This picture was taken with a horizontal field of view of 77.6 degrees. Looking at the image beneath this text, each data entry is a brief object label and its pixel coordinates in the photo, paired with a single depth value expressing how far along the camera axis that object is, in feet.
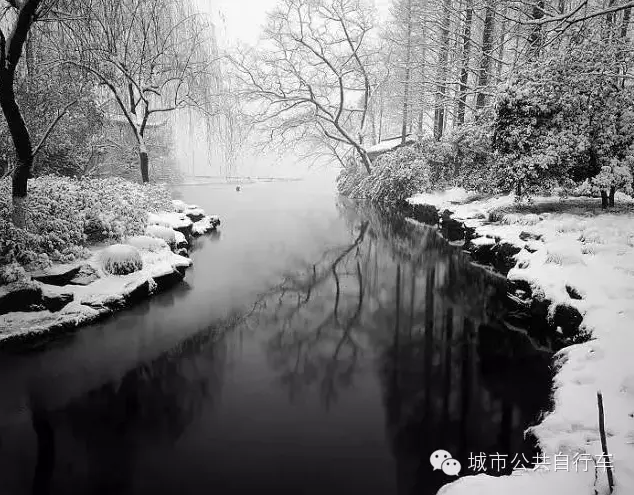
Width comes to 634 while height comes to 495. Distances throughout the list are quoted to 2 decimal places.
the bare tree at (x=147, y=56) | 38.65
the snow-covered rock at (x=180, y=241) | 35.54
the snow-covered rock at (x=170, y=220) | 37.99
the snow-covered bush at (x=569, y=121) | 27.91
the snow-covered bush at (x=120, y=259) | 25.31
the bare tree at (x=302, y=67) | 69.00
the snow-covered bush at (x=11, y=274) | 20.22
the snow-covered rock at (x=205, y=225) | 48.33
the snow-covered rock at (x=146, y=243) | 29.71
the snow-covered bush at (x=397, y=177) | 58.49
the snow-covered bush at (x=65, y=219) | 21.81
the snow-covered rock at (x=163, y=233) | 32.83
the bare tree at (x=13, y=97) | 20.71
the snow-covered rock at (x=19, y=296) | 19.76
